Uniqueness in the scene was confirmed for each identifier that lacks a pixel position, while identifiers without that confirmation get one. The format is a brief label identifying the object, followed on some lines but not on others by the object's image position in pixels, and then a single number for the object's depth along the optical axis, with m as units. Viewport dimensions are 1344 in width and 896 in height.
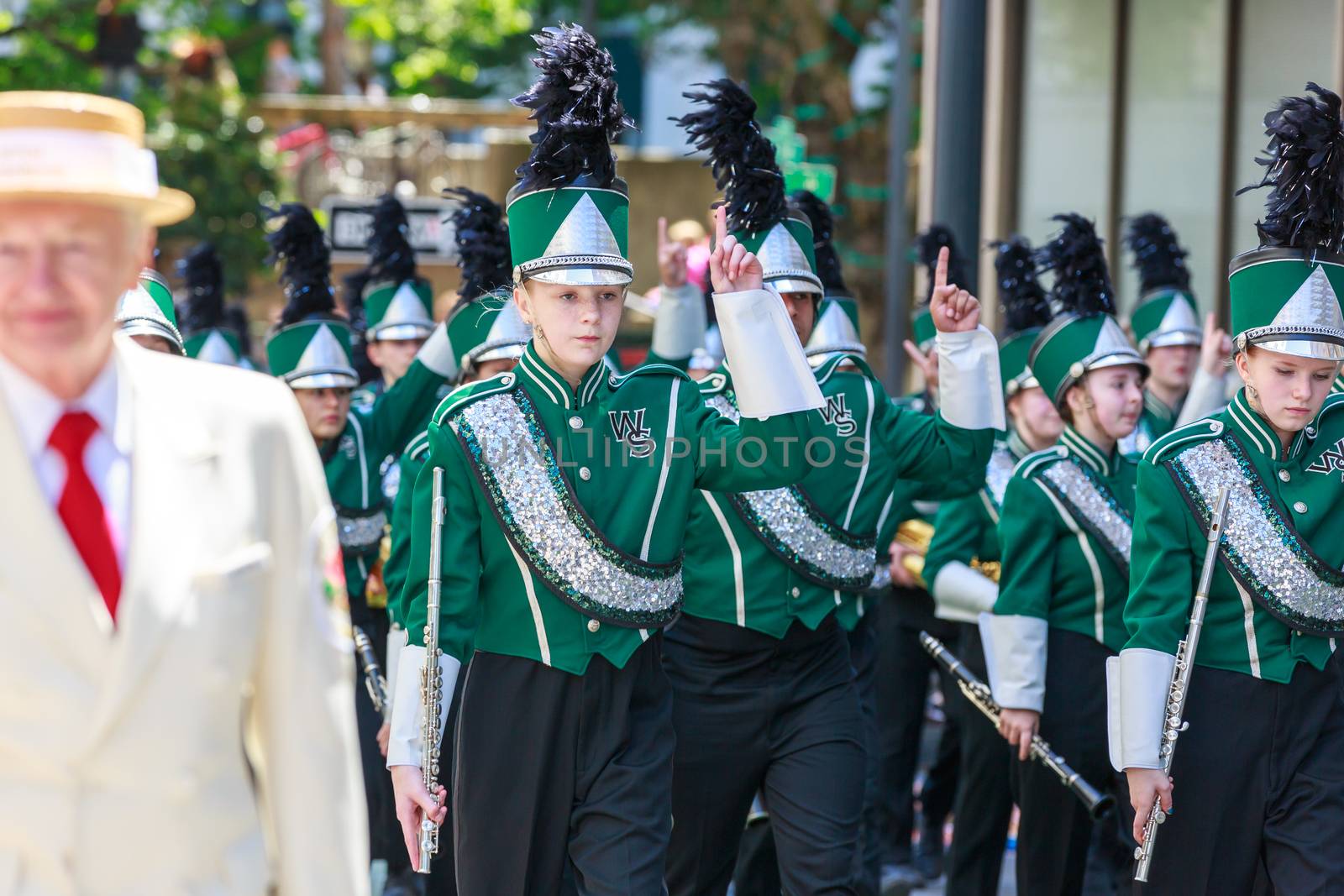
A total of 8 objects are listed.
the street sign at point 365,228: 23.06
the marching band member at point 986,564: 13.61
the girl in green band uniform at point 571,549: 9.12
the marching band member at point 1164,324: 16.83
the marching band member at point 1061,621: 12.20
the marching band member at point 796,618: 10.77
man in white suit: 5.45
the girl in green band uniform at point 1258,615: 9.77
